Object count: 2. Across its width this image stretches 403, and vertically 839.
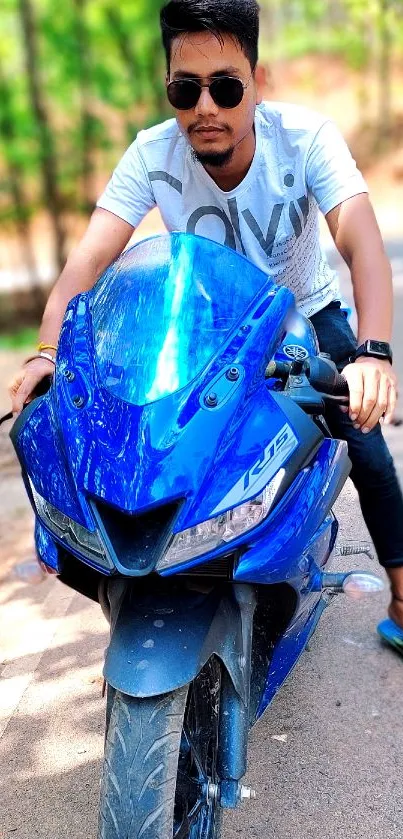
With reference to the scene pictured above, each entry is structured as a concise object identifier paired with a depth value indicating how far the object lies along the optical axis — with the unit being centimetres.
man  250
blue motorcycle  185
